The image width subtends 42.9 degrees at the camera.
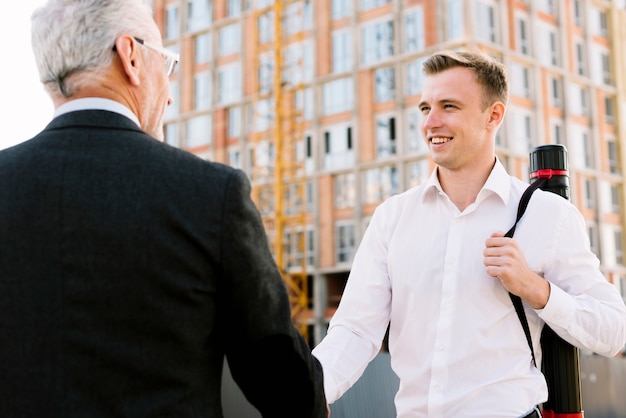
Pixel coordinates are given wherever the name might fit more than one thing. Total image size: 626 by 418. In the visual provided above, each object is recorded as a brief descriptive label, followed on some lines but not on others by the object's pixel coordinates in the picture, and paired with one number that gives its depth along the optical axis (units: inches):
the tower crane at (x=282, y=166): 1385.3
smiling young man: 107.6
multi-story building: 1264.8
